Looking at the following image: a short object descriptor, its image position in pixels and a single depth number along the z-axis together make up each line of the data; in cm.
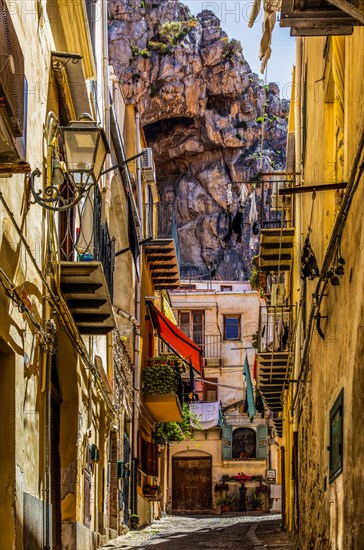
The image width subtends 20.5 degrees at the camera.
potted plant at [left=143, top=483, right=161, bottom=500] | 2733
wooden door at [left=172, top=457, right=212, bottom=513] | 4725
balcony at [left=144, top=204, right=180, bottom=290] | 2833
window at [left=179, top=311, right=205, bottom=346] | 5059
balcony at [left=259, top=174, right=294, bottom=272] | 1905
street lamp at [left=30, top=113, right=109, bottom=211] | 974
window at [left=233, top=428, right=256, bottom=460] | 4878
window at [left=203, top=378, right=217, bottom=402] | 5009
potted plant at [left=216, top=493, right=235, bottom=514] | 4579
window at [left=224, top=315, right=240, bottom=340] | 5056
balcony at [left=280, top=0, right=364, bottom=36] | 685
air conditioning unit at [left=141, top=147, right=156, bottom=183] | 2880
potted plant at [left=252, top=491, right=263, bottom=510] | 4559
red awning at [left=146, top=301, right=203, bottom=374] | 2791
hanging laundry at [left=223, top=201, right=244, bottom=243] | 2369
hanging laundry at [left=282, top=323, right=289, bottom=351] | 2340
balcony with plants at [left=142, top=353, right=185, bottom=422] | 2664
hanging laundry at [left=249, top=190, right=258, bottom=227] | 2512
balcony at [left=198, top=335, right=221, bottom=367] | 5000
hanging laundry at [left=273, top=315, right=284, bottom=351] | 2295
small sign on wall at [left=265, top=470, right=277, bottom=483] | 4322
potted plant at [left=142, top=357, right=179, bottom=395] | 2666
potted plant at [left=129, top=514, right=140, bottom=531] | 2345
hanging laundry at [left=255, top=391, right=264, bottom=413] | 4038
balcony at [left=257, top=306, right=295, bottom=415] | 2286
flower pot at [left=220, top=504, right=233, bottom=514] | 4564
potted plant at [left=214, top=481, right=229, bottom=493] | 4672
